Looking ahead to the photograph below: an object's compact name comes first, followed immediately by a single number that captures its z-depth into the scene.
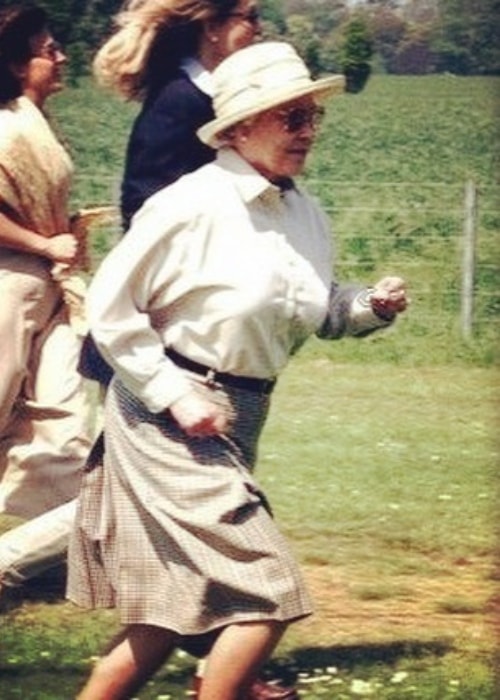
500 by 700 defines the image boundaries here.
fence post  14.02
